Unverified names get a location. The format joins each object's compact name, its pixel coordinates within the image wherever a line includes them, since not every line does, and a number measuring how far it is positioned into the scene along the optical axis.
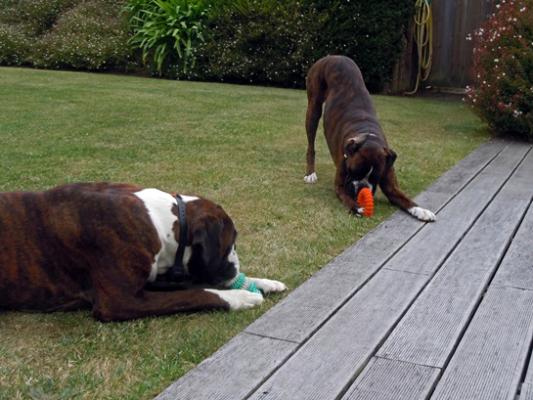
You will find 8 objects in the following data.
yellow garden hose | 12.03
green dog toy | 3.44
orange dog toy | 5.00
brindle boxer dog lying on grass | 3.10
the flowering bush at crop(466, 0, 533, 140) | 7.79
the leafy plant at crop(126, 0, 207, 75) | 13.67
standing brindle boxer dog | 5.16
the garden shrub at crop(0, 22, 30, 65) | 15.18
